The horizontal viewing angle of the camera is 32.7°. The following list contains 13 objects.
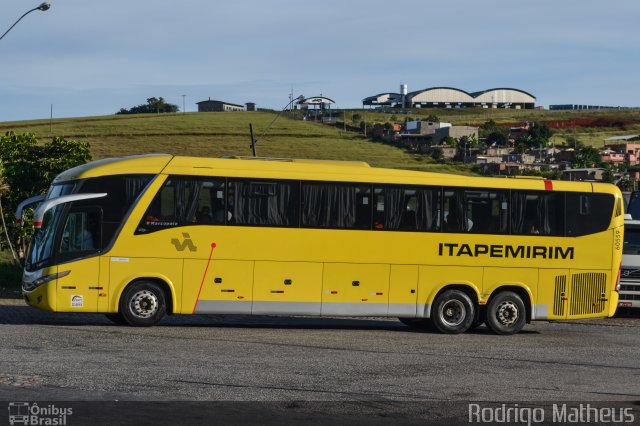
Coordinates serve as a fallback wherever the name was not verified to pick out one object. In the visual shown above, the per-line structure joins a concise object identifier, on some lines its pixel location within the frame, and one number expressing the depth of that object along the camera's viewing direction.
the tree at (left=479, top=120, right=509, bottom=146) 135.88
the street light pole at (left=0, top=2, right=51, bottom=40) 27.48
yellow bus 21.17
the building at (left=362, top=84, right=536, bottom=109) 191.38
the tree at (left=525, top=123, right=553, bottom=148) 133.38
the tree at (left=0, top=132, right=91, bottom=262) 42.47
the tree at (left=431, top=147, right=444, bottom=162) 107.84
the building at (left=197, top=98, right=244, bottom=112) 184.50
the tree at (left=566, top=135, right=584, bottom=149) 132.75
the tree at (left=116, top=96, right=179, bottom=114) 176.19
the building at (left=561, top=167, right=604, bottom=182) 97.56
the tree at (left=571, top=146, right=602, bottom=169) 114.06
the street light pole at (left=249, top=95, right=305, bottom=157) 36.24
